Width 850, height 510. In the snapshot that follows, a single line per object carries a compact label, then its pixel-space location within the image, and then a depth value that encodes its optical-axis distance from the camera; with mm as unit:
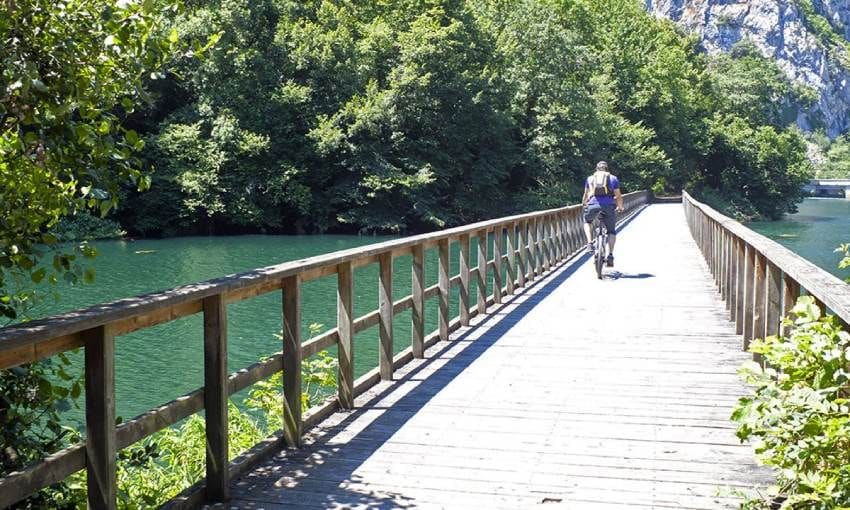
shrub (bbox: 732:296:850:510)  3473
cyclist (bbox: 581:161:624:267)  14625
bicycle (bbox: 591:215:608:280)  15125
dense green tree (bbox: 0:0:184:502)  4195
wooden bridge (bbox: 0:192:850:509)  3951
